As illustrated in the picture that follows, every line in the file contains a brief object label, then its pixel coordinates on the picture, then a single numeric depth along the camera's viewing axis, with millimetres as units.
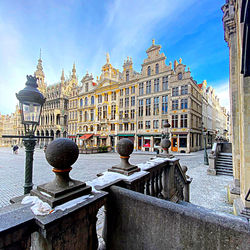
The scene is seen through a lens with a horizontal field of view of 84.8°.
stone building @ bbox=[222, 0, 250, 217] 1837
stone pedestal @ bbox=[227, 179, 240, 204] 5329
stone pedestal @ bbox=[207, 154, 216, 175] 9812
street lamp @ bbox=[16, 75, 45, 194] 3012
